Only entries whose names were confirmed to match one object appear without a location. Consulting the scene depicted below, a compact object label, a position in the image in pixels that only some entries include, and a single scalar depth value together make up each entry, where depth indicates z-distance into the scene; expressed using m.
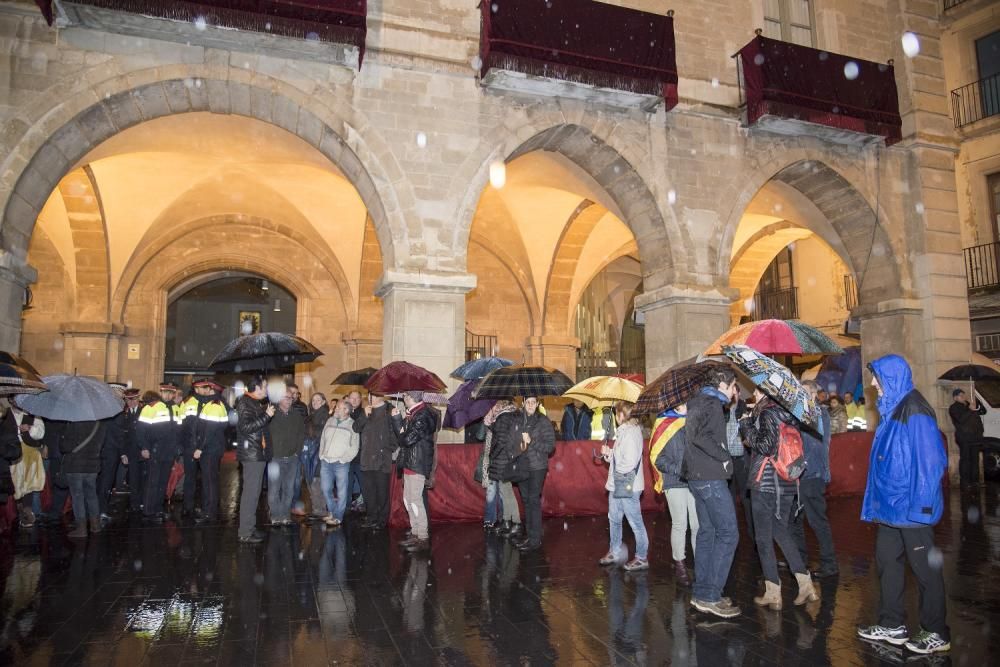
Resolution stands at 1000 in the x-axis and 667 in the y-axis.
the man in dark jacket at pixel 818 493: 5.44
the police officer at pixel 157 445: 8.19
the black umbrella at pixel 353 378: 11.25
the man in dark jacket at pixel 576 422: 10.46
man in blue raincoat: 3.74
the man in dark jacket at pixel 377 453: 7.42
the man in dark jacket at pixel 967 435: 10.88
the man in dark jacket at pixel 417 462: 6.70
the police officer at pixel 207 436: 7.98
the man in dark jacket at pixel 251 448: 6.93
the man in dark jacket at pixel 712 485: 4.44
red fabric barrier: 7.96
